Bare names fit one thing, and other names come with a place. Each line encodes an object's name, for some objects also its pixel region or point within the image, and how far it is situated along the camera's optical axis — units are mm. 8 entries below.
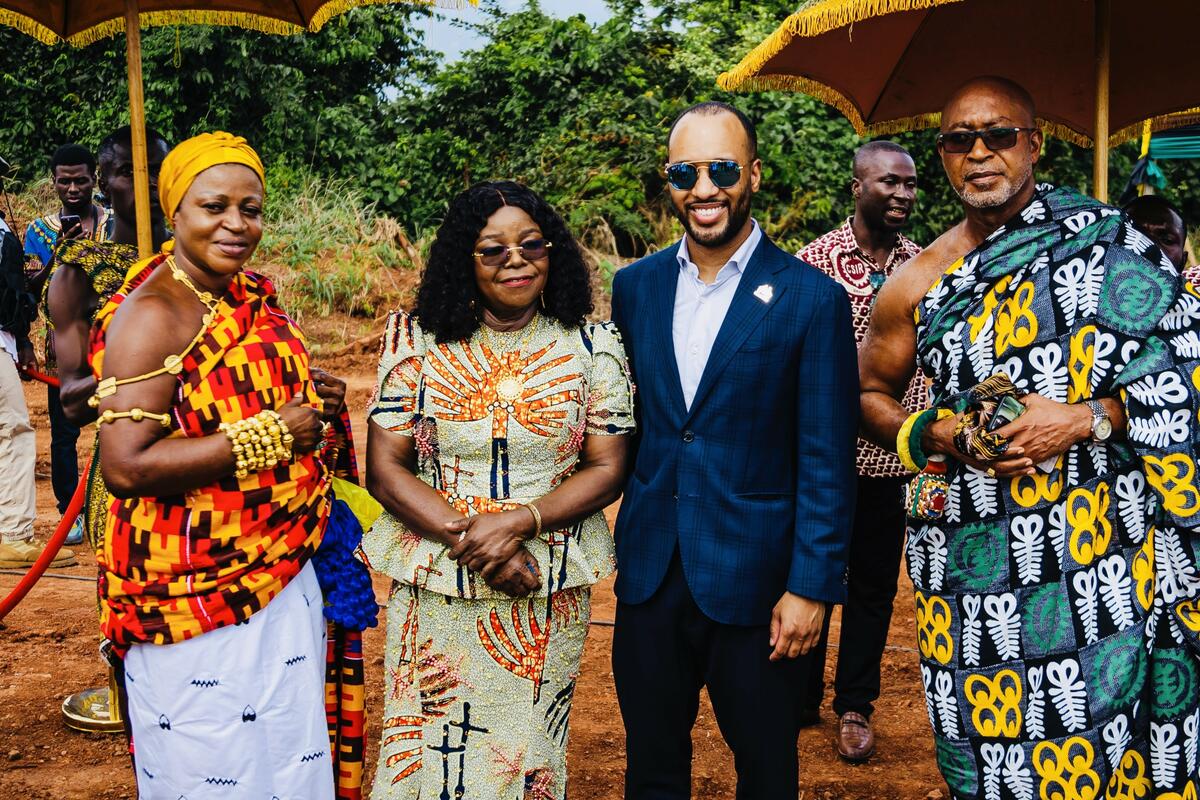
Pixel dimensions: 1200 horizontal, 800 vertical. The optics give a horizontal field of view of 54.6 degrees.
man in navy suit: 3062
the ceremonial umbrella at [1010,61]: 3725
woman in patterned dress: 3123
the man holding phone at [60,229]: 7609
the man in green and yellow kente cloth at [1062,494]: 2912
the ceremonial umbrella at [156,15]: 4449
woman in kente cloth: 2846
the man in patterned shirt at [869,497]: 4527
